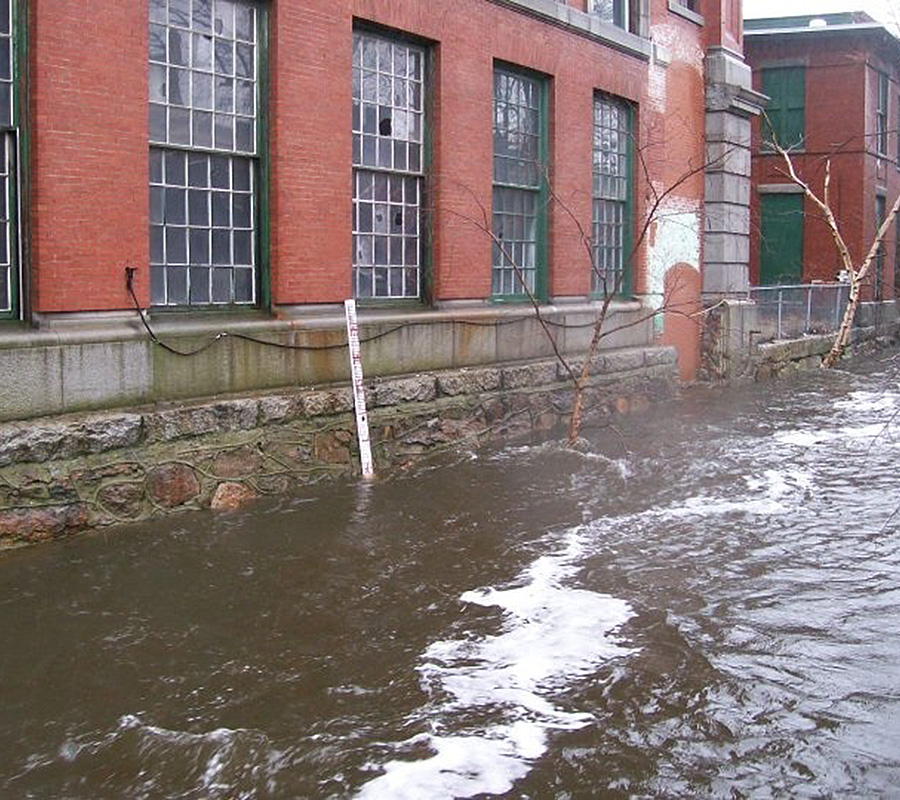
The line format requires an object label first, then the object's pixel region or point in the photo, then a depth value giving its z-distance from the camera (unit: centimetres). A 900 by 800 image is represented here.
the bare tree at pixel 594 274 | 1422
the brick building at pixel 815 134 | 3164
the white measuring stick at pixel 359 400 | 1215
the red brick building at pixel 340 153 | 959
